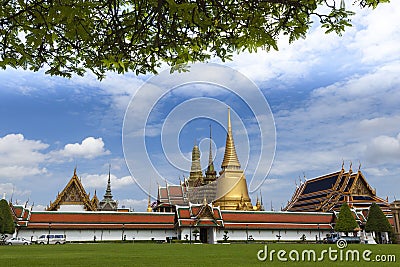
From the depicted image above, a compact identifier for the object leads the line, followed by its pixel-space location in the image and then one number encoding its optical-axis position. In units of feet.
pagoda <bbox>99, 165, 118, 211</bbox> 165.68
